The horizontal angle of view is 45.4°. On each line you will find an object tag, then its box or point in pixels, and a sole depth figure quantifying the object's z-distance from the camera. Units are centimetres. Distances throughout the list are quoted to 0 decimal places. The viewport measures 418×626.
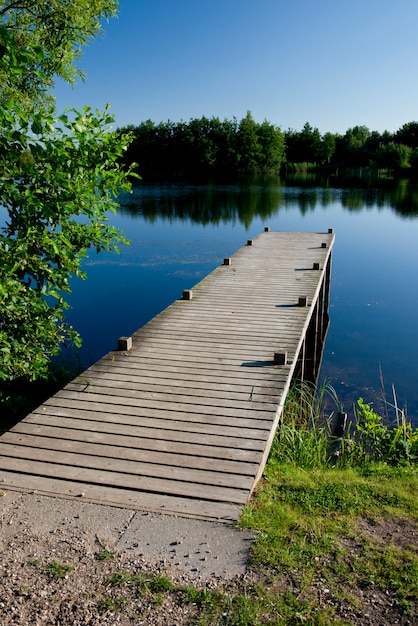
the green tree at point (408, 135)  8050
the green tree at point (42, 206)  442
